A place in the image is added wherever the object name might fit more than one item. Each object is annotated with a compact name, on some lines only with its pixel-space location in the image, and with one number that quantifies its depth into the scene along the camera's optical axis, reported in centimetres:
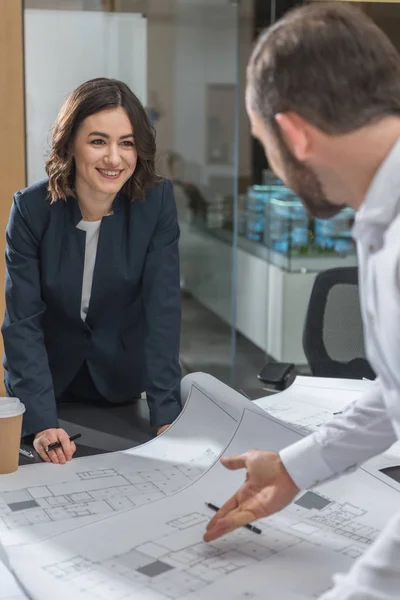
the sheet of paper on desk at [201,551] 227
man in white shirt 206
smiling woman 301
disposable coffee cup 272
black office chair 405
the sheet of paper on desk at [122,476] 254
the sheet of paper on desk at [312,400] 313
